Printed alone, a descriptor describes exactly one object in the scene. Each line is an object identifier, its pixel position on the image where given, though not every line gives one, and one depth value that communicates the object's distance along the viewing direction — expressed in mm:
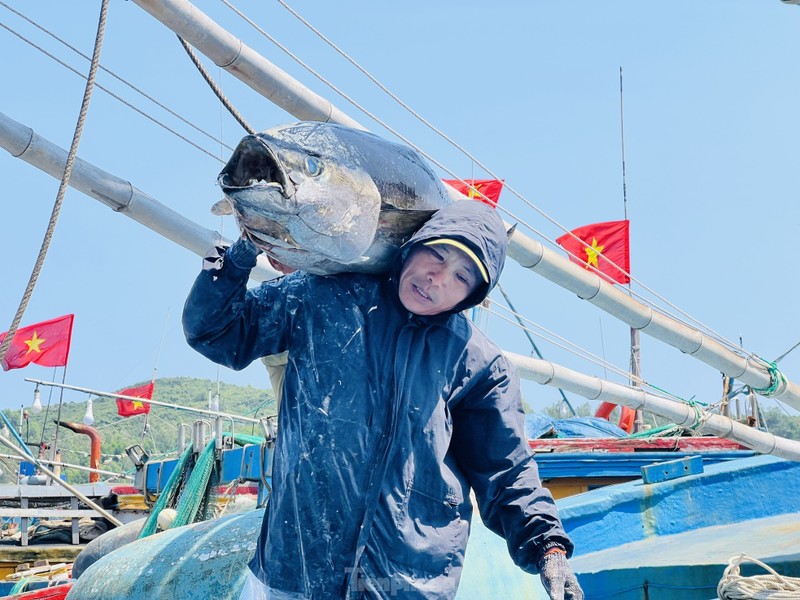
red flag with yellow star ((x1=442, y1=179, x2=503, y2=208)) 14188
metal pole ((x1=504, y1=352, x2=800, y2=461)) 6572
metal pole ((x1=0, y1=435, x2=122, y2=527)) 6562
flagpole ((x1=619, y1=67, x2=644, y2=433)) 19125
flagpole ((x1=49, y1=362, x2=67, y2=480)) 17680
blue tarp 10680
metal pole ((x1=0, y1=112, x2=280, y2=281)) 5324
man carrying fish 2215
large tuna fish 2049
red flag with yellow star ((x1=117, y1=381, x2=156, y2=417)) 21469
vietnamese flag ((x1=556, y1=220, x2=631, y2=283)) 18125
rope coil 4098
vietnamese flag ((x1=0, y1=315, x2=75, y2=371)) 17625
